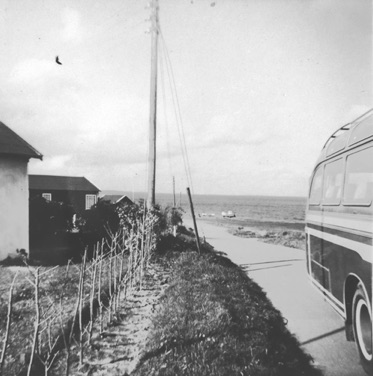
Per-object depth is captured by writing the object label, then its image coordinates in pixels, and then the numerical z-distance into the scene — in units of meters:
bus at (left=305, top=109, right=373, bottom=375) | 4.20
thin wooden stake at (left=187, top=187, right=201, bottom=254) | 11.42
